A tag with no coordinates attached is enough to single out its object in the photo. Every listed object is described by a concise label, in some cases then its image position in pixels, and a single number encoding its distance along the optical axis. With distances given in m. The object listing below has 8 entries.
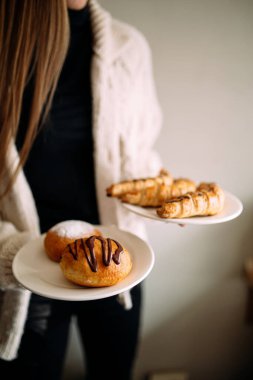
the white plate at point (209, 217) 0.61
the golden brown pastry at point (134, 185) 0.73
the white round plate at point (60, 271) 0.51
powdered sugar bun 0.63
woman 0.69
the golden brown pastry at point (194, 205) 0.61
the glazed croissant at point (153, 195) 0.70
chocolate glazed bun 0.53
